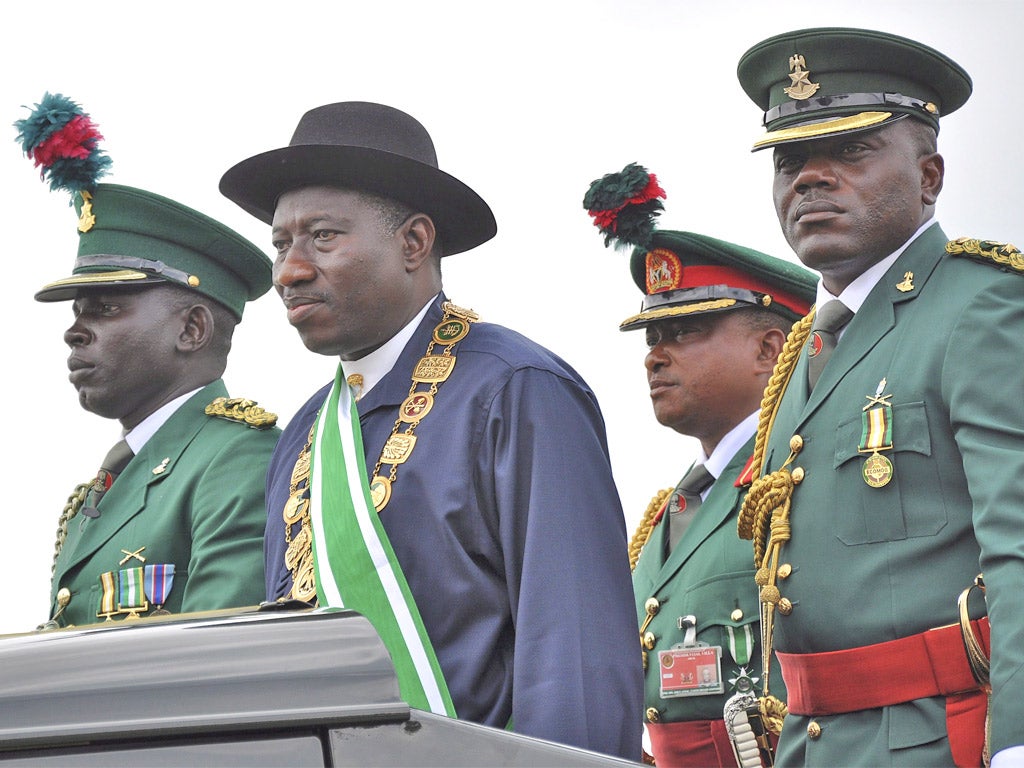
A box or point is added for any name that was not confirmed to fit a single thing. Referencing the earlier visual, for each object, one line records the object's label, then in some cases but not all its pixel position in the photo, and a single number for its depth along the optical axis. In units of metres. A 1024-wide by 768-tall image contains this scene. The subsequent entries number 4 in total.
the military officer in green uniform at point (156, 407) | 9.28
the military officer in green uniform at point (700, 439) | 9.67
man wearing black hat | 6.48
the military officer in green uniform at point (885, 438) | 6.34
